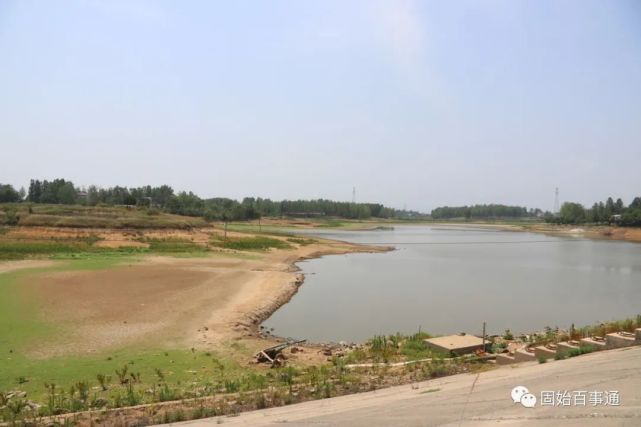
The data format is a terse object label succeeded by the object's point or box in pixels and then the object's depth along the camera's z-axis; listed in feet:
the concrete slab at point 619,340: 28.73
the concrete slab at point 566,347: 29.86
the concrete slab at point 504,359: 32.70
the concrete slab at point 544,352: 30.32
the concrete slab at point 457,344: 38.60
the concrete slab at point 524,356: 31.49
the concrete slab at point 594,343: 29.50
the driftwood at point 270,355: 41.49
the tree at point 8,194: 281.13
